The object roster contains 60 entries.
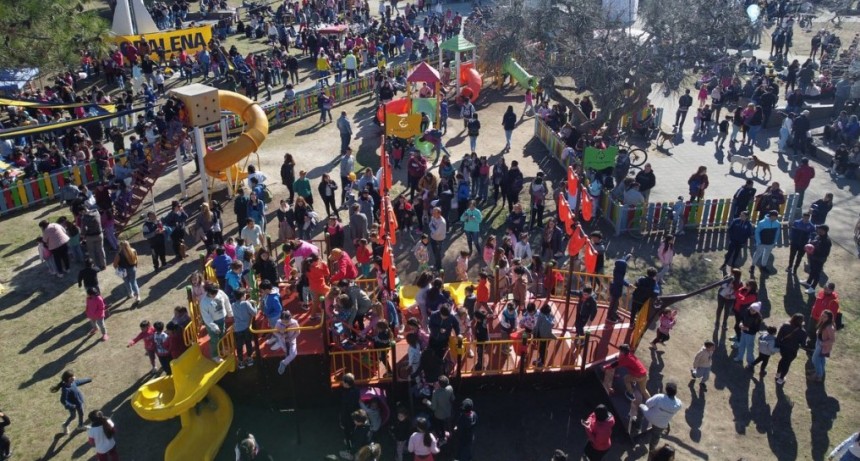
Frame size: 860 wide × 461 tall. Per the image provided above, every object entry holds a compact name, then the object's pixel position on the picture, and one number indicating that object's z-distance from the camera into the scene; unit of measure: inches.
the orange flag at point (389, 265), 525.0
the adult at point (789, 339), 480.1
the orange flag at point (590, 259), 564.1
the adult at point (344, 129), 909.0
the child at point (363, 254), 566.9
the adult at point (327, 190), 721.6
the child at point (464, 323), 490.0
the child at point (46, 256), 621.6
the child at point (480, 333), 460.4
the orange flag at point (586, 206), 655.8
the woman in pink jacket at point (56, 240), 610.5
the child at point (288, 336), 449.1
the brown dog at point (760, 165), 847.5
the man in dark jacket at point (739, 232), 627.8
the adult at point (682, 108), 1020.5
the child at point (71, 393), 437.1
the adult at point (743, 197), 698.8
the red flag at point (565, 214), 637.9
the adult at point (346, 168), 780.6
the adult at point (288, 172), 776.3
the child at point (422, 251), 589.9
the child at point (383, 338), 454.6
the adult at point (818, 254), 602.2
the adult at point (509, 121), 927.0
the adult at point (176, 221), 649.6
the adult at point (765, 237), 625.0
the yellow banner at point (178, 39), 1216.1
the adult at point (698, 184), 743.1
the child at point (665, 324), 528.1
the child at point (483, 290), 514.3
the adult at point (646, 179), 756.0
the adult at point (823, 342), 487.5
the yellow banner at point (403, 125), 922.7
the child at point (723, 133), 962.1
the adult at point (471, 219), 652.7
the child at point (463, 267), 581.4
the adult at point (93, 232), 629.0
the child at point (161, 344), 470.6
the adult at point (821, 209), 672.4
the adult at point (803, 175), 741.3
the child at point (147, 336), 480.4
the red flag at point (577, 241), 562.9
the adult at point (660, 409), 416.8
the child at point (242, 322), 441.7
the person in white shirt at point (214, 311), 437.1
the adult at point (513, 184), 732.7
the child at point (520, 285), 520.7
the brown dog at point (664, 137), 971.9
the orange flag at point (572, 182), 702.5
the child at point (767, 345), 496.3
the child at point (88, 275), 552.4
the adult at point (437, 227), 619.7
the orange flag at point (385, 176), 716.0
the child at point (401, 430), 404.8
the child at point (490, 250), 593.0
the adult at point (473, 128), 898.1
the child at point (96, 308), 523.5
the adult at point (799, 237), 634.8
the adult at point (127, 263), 576.4
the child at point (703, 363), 486.4
